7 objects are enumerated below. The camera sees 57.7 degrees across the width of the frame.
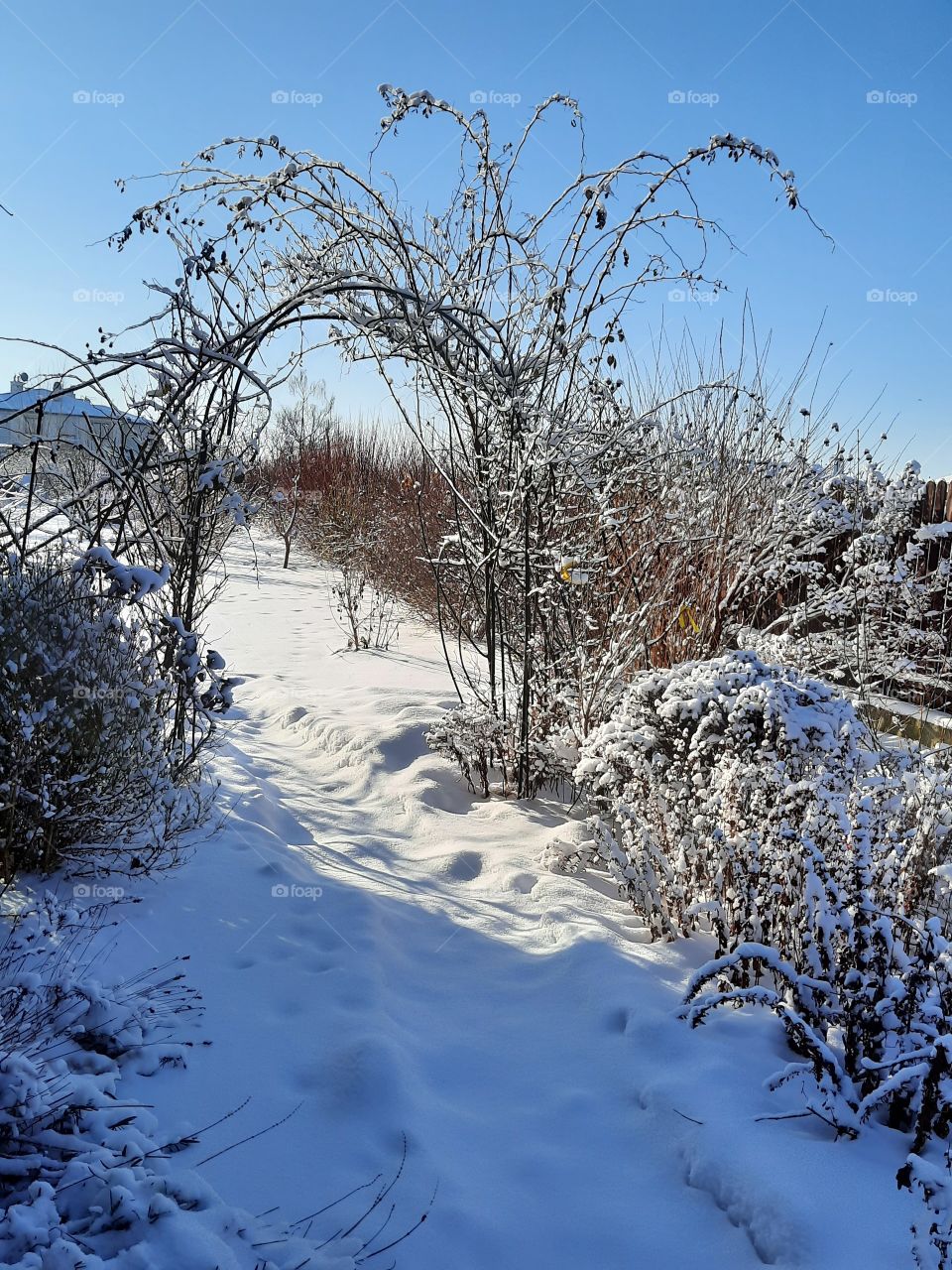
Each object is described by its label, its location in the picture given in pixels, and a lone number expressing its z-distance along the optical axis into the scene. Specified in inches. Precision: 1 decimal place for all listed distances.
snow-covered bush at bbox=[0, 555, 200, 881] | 102.5
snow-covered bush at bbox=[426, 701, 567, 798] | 167.5
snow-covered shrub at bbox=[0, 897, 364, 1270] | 62.1
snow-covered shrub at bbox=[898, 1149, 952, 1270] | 56.5
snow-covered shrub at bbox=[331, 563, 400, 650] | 339.6
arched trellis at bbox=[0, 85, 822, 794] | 123.5
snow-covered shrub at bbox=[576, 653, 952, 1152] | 80.8
